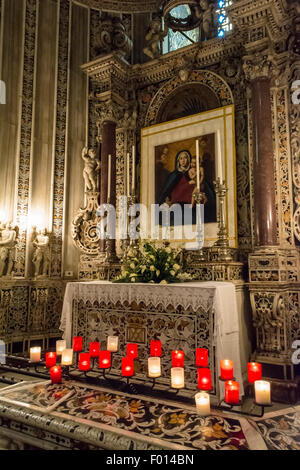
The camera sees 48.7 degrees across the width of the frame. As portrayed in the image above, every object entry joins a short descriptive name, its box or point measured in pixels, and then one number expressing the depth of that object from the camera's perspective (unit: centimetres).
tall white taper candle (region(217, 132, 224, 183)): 424
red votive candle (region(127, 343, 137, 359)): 363
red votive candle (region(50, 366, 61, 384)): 355
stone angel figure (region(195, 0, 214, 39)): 571
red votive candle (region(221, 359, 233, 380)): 281
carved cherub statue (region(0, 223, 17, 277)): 570
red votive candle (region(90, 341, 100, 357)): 374
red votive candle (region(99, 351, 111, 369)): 345
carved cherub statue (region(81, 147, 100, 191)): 674
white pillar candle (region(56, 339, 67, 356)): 395
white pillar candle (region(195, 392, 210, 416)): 256
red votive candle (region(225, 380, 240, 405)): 251
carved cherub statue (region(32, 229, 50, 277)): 618
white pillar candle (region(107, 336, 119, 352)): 383
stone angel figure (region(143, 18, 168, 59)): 600
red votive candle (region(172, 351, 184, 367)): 333
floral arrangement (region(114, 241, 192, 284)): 420
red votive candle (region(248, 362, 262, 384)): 279
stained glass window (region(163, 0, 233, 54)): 590
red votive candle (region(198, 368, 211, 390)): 282
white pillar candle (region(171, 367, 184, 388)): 291
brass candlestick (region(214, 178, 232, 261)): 435
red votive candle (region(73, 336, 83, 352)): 401
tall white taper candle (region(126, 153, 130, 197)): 621
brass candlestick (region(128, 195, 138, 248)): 562
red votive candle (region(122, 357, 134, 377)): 324
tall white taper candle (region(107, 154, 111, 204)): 544
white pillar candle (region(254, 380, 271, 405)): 243
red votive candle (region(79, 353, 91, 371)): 353
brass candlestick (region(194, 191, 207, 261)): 443
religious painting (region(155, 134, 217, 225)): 555
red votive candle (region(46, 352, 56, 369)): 372
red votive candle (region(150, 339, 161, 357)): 355
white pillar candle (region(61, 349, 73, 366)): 358
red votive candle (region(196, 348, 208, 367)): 316
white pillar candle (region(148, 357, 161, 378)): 307
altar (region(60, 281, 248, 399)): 349
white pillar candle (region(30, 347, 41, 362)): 378
